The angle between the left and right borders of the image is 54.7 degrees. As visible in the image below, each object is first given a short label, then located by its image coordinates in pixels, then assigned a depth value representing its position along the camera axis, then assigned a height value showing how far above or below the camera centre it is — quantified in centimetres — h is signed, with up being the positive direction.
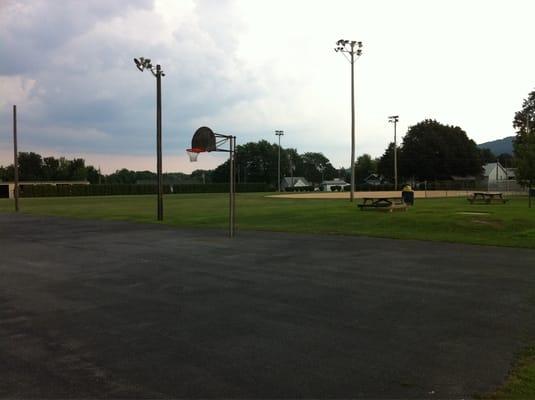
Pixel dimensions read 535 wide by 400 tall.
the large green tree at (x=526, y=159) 3250 +180
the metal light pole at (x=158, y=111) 2677 +404
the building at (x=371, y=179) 15348 +266
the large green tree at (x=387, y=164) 10206 +463
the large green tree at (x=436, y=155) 9738 +617
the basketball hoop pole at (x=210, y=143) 1738 +152
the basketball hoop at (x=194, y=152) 1762 +128
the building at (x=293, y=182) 16950 +193
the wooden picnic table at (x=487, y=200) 3355 -91
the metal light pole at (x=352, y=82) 3703 +756
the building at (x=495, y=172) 11694 +349
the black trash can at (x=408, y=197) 2900 -54
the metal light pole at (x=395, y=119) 7919 +1049
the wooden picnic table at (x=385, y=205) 2466 -88
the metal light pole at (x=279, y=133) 11981 +1270
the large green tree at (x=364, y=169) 16531 +602
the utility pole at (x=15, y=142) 4035 +364
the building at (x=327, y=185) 15330 +81
